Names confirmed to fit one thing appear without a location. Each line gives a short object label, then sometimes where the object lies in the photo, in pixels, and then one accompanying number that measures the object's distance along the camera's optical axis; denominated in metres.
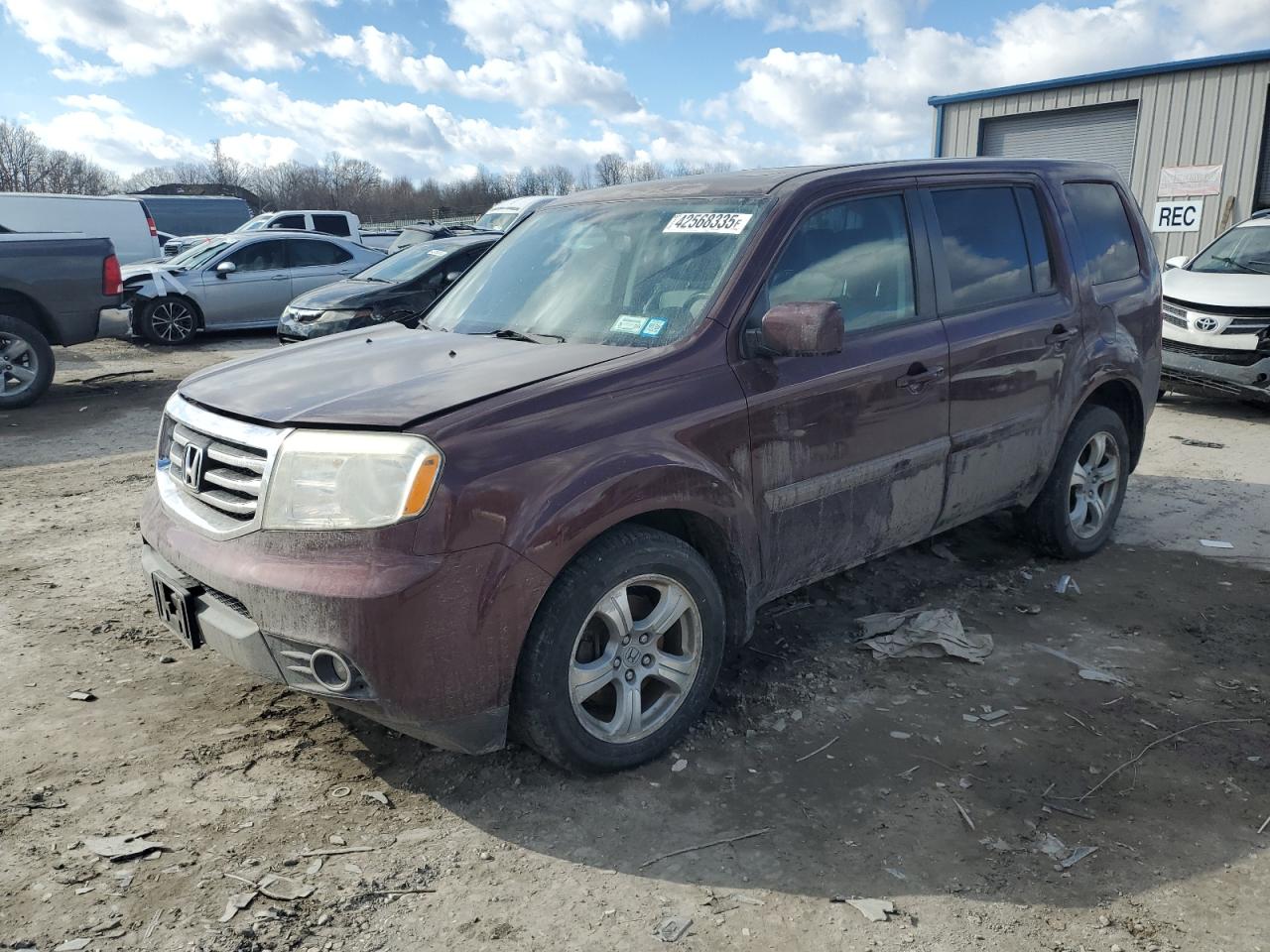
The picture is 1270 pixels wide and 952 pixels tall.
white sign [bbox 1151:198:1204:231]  16.00
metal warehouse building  15.20
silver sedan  14.00
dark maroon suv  2.74
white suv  8.45
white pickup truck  22.53
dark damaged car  10.94
